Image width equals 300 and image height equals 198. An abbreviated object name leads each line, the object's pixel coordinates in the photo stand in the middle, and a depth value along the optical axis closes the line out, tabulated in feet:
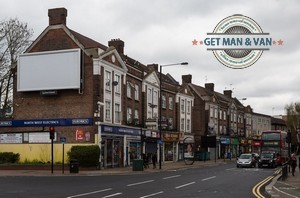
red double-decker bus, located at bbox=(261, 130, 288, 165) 159.94
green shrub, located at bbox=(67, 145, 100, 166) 128.06
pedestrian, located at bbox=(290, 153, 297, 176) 104.01
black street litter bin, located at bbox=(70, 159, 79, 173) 114.42
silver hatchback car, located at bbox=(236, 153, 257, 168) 153.48
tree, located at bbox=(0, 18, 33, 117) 160.15
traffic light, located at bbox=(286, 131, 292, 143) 111.86
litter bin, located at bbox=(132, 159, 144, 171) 126.31
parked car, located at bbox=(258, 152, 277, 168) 153.89
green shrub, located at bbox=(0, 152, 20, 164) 140.36
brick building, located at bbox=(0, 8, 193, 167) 136.87
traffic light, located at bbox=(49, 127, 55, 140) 112.06
